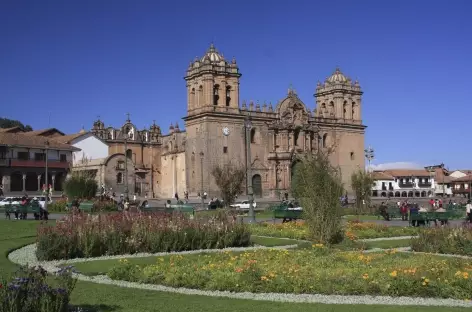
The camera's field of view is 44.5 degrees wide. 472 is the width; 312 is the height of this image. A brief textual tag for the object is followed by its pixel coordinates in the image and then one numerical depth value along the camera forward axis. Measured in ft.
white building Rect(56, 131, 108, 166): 241.35
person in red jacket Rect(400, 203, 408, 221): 117.50
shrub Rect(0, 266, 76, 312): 23.85
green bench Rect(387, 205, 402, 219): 121.19
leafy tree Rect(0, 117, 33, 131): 401.29
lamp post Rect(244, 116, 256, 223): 98.91
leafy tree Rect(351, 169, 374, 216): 146.81
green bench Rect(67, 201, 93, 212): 113.61
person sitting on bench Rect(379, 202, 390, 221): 116.67
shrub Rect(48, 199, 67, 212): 135.03
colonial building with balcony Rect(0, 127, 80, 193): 197.57
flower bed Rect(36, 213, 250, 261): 56.08
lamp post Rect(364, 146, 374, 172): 198.12
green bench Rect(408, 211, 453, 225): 92.17
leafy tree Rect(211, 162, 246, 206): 140.15
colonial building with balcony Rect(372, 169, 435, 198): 373.40
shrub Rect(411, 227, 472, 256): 57.36
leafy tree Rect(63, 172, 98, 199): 138.62
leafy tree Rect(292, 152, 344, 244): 58.80
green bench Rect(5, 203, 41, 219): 107.65
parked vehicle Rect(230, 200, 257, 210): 159.43
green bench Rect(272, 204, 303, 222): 102.73
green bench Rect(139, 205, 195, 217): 111.47
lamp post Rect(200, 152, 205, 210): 207.61
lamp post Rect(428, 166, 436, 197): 364.09
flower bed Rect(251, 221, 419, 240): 77.05
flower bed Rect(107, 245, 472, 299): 36.22
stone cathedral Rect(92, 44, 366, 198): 213.46
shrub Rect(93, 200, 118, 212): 118.52
